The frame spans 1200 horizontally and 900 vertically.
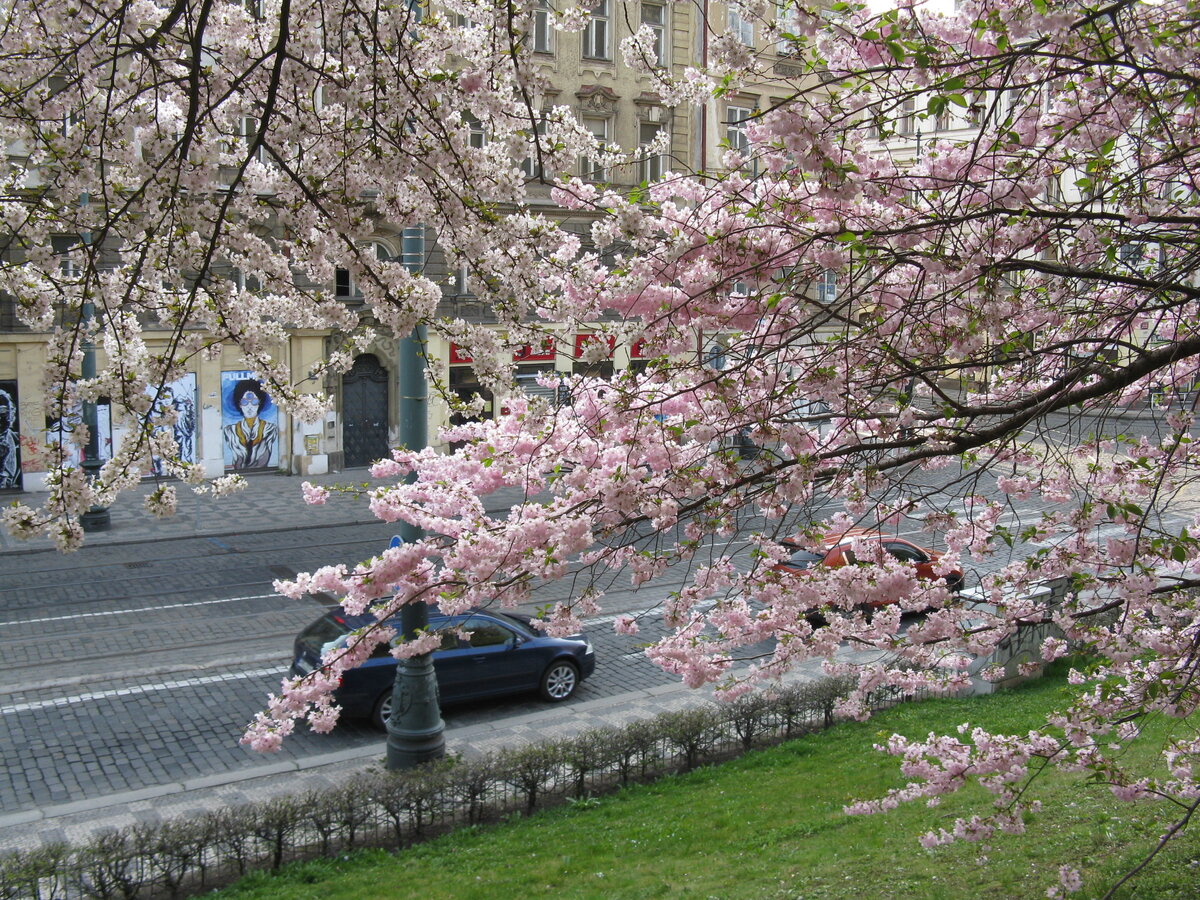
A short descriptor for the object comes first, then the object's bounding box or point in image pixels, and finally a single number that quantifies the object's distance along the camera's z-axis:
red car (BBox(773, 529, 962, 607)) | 15.24
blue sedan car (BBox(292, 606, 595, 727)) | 12.26
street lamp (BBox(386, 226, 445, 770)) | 10.48
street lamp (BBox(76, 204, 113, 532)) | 20.58
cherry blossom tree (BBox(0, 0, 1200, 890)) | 5.85
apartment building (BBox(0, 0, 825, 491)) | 27.19
